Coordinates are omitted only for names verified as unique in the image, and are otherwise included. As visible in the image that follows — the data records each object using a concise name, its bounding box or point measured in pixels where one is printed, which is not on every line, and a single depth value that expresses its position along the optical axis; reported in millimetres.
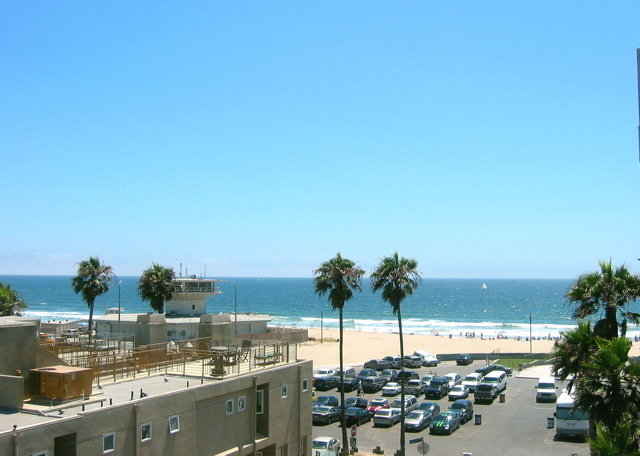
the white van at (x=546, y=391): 46781
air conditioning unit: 17188
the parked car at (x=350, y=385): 52012
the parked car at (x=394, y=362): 64312
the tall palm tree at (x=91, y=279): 45781
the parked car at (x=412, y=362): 66000
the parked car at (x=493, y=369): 59250
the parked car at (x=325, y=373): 53844
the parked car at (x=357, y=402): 43719
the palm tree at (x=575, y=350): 19969
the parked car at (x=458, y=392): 48219
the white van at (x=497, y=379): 50031
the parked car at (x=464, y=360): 68375
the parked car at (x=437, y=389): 49344
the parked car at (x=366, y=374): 54641
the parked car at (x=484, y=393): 46906
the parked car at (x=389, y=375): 55231
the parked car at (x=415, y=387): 49969
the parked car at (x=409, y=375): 55125
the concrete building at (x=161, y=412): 15250
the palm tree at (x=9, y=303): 41744
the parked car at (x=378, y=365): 64038
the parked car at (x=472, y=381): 51156
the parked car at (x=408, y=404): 42803
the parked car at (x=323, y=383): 51969
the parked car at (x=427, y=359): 67125
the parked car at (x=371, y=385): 51594
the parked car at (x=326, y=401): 43281
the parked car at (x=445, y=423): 37375
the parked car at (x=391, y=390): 49719
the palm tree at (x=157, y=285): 46500
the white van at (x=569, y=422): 35625
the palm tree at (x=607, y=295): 21422
